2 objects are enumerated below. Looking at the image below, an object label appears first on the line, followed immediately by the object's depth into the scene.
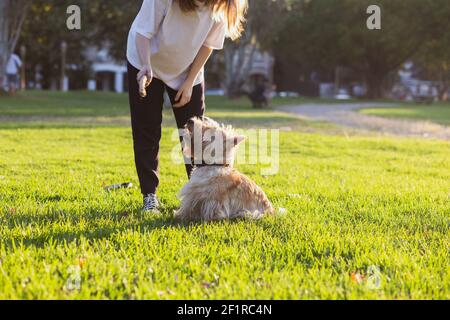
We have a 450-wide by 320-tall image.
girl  4.52
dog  4.32
